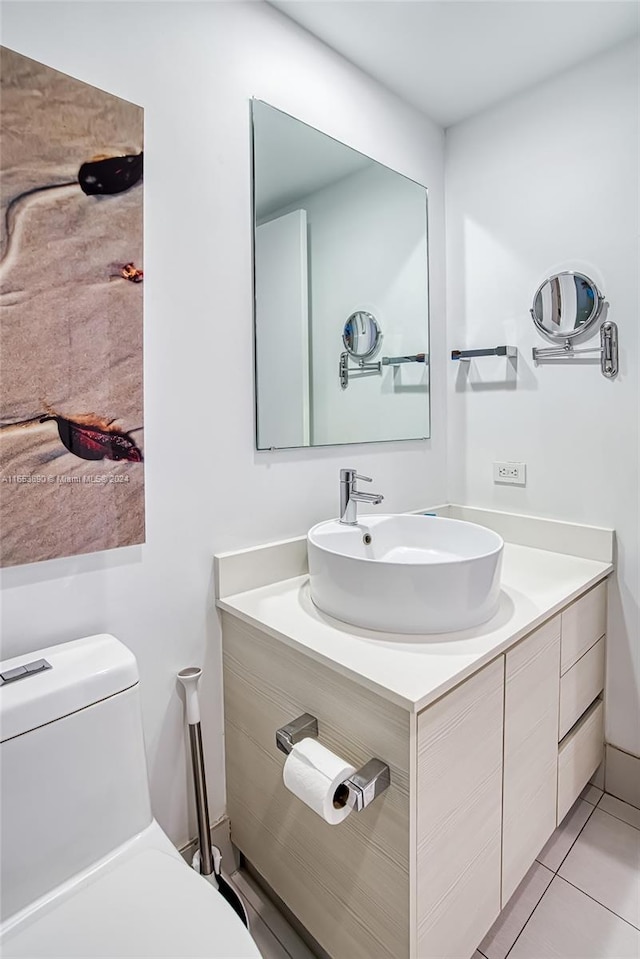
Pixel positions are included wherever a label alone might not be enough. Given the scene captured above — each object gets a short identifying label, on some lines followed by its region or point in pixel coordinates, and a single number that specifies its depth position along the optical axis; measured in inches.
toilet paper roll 36.1
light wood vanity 37.1
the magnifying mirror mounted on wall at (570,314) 61.7
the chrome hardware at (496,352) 69.6
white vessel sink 42.7
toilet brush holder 48.6
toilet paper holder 35.0
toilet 31.7
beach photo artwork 38.3
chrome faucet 56.2
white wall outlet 71.2
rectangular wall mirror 55.4
